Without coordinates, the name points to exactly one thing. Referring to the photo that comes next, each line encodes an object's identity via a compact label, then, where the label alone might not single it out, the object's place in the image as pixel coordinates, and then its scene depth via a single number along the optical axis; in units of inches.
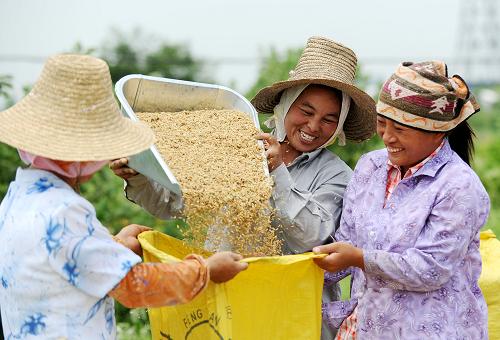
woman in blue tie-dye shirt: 103.3
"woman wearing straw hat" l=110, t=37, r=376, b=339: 137.7
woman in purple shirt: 122.7
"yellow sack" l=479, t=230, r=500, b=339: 147.2
